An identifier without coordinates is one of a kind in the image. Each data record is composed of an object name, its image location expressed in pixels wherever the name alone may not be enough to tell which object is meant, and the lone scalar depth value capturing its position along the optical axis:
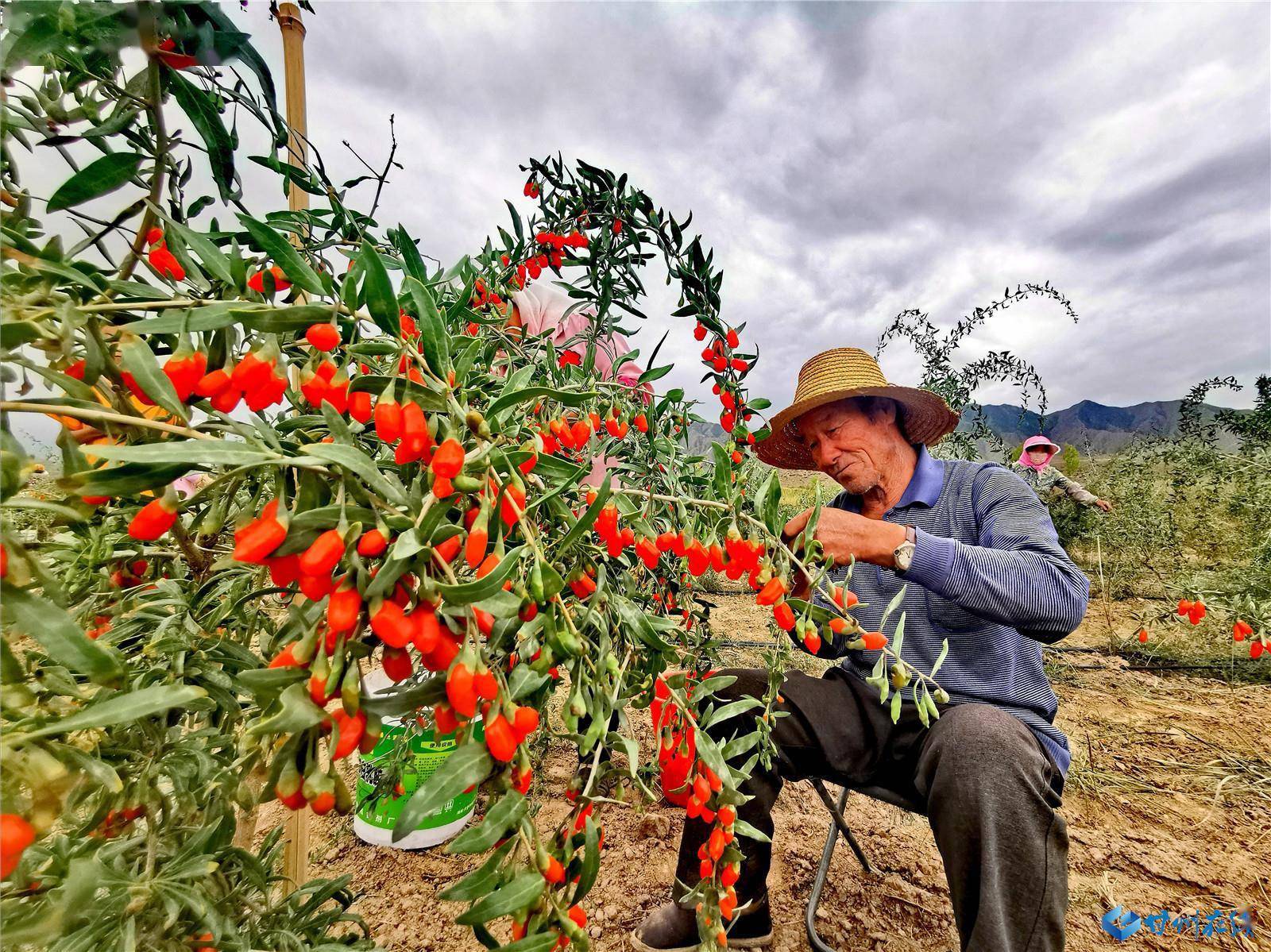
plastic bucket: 1.73
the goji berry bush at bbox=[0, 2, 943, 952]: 0.42
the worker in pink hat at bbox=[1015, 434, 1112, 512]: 4.90
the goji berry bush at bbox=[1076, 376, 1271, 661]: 3.72
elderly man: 1.21
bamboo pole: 1.25
